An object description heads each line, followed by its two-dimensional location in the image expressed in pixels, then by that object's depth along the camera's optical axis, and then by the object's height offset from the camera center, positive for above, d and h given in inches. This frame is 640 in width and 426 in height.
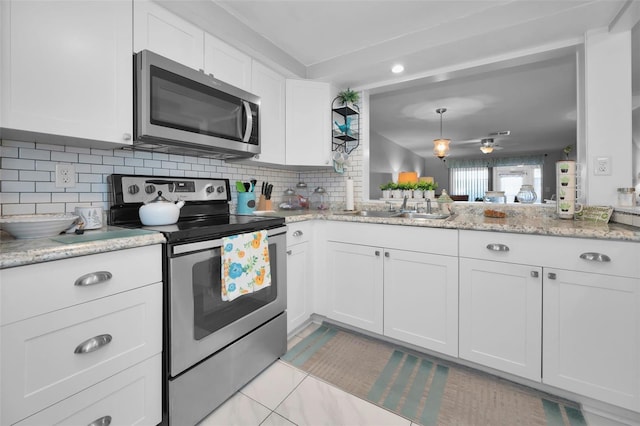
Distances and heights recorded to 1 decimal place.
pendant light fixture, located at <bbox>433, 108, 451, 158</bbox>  204.5 +46.2
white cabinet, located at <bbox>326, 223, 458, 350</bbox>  70.6 -19.2
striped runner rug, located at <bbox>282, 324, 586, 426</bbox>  56.3 -39.3
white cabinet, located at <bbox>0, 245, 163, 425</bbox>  35.0 -17.8
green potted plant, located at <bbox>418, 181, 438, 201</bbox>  103.4 +8.3
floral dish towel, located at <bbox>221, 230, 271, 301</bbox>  57.1 -11.2
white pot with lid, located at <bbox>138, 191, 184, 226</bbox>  58.0 -0.3
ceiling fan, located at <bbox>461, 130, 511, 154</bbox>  254.7 +68.5
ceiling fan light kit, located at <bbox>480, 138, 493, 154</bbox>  271.9 +61.9
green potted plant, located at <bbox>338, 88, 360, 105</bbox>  108.3 +43.1
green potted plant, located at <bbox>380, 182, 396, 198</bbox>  114.1 +8.9
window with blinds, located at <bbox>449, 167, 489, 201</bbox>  388.8 +41.0
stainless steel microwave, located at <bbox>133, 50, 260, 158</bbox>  58.7 +23.3
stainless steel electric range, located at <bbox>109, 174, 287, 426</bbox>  50.0 -20.0
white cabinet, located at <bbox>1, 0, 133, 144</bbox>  44.9 +24.8
